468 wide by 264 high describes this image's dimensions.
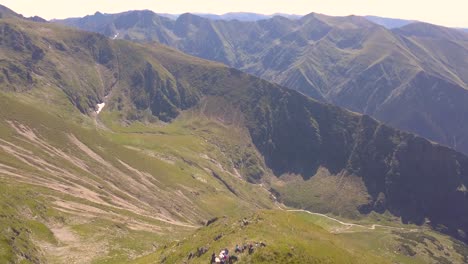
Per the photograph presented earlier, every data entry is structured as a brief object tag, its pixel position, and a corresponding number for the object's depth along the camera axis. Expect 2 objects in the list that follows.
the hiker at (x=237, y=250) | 88.05
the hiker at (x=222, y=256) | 87.62
